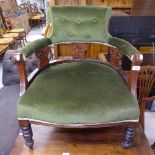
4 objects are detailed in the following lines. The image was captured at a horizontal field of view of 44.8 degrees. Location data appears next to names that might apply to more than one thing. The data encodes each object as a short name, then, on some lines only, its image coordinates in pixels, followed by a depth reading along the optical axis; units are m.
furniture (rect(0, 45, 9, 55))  3.41
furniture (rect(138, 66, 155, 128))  1.30
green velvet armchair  0.90
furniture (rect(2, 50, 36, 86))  1.86
